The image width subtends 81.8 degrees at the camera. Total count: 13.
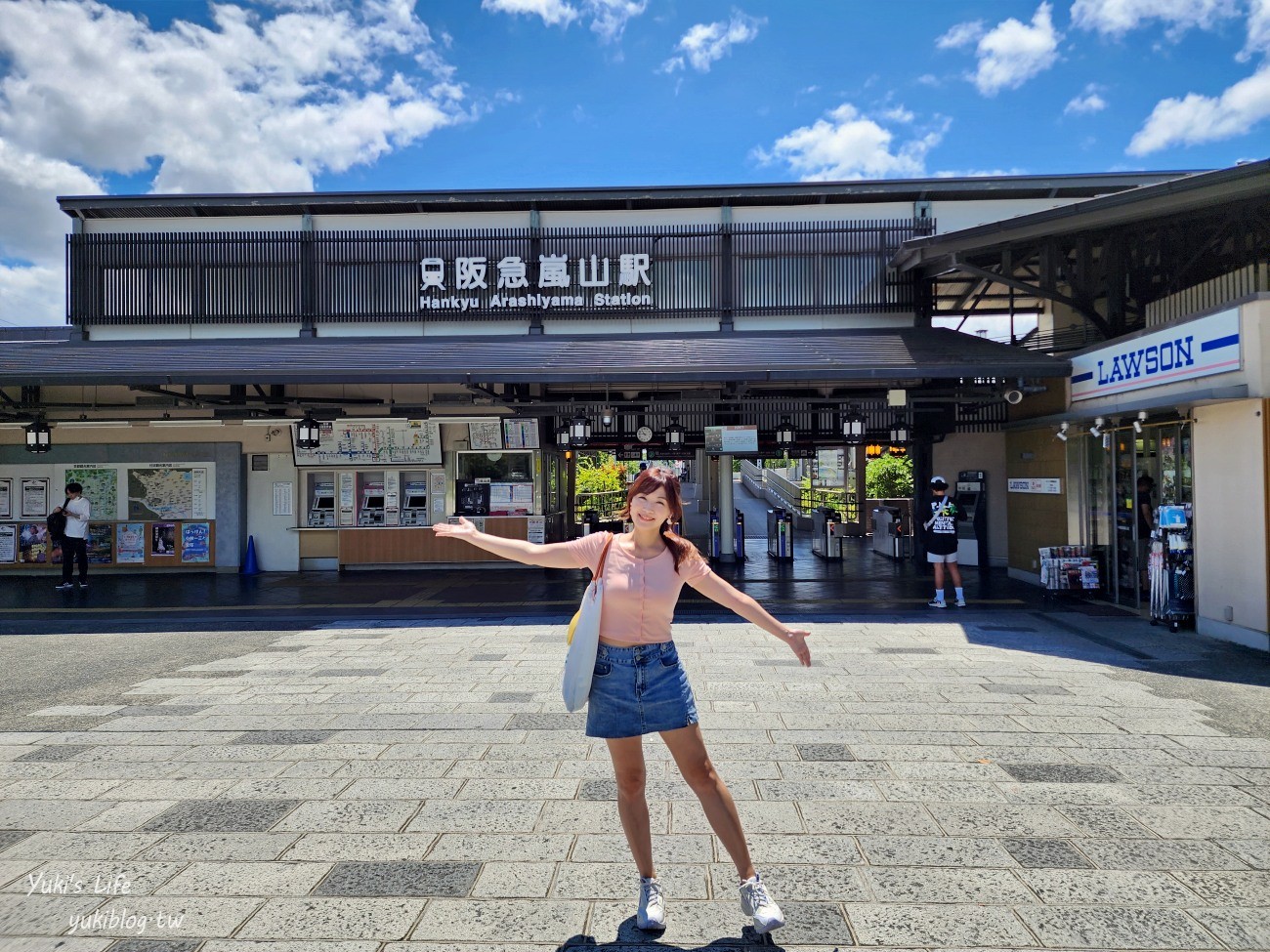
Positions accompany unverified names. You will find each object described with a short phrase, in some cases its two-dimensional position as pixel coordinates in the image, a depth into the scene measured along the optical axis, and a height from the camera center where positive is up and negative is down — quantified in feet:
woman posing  9.09 -2.30
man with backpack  41.47 -1.82
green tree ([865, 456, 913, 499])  76.48 +1.40
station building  37.37 +8.74
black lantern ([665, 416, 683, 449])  44.88 +3.66
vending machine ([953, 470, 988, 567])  46.01 -1.82
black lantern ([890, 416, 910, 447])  45.70 +3.63
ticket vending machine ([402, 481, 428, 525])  47.96 -0.53
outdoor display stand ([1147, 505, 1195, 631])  26.73 -2.93
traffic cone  47.42 -4.17
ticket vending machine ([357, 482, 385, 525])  48.19 -0.63
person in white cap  32.65 -1.83
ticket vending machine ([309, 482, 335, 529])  48.44 -0.59
